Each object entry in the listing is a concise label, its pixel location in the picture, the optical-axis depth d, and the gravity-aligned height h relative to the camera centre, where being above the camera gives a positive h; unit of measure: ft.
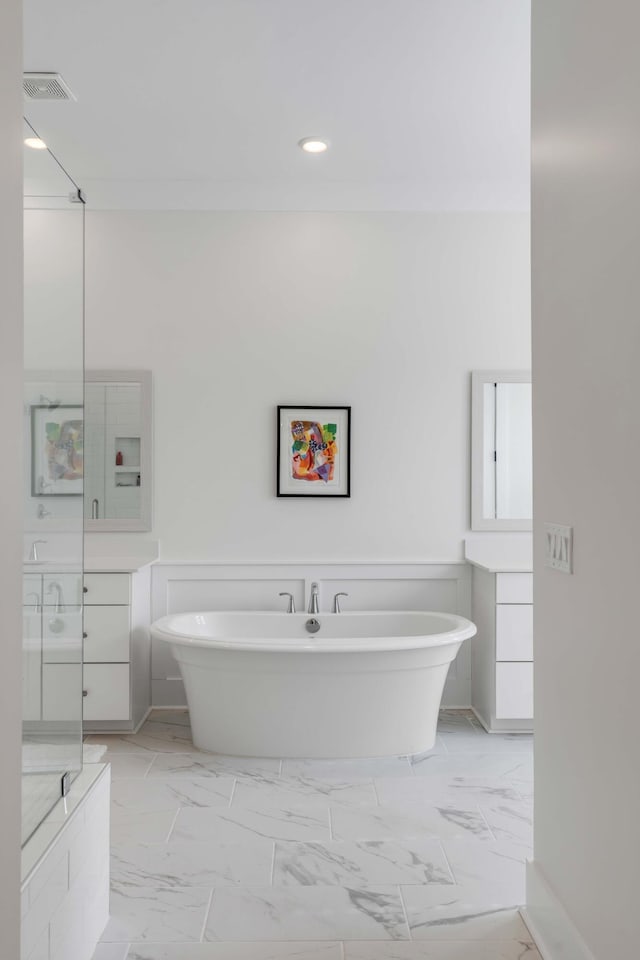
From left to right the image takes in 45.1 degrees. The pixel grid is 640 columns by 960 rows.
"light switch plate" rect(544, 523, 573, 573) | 5.98 -0.49
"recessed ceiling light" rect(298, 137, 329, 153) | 12.08 +5.42
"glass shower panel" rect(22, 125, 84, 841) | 5.41 +0.03
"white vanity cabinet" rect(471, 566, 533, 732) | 12.48 -2.67
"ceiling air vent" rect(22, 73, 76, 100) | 10.07 +5.35
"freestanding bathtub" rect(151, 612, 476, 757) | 11.10 -3.03
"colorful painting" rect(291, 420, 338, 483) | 14.11 +0.66
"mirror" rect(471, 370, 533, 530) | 14.20 +0.67
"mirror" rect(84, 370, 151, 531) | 13.98 +0.73
